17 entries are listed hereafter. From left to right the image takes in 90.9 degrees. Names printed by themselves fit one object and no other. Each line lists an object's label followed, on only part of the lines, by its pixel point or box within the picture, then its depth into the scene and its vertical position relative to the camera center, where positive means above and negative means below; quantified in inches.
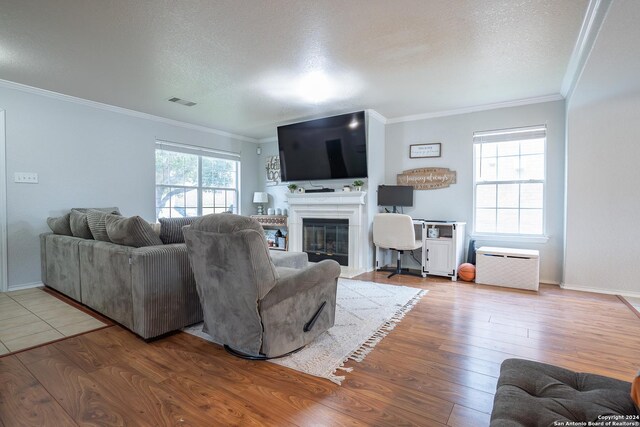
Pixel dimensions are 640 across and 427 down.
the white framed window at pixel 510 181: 169.2 +15.6
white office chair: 168.6 -13.5
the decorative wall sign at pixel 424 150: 193.5 +36.5
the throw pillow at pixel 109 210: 160.6 -1.8
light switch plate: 147.6 +13.6
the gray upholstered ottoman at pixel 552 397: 35.3 -23.4
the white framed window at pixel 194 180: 208.4 +19.3
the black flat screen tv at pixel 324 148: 191.0 +38.6
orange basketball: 167.2 -33.9
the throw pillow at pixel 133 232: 93.9 -7.8
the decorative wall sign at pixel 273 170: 258.1 +31.0
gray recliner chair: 72.3 -20.7
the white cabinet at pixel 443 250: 171.8 -23.0
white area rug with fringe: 79.0 -38.6
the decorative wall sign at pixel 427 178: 190.2 +19.1
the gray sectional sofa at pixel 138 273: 89.7 -20.8
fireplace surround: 192.7 -2.8
